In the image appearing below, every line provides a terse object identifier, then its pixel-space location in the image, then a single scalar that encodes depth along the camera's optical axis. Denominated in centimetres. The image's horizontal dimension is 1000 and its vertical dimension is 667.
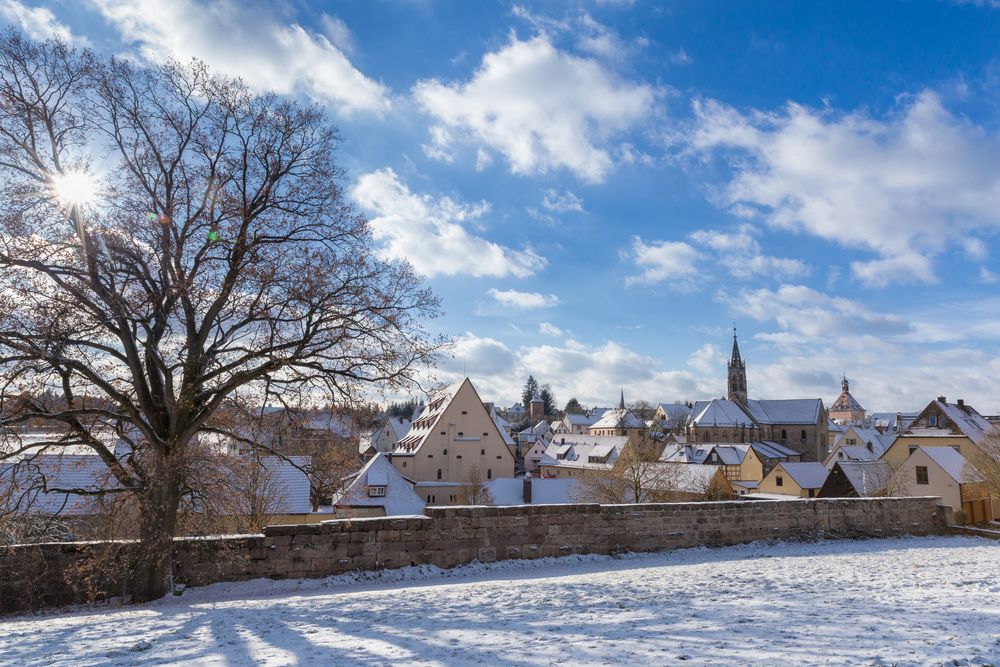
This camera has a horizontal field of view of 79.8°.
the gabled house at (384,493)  3453
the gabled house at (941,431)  4125
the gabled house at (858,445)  6068
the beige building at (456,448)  5281
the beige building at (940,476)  2997
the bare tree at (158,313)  960
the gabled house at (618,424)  10069
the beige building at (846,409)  13888
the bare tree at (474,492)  4178
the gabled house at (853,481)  3416
